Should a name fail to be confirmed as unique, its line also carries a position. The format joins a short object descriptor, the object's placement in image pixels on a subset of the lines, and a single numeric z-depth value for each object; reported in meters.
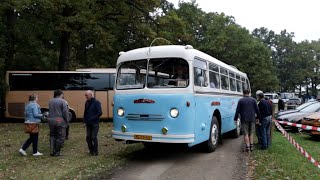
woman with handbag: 7.77
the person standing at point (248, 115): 8.50
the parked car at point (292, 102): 28.01
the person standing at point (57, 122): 7.76
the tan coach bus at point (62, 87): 15.97
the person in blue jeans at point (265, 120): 8.78
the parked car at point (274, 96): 40.63
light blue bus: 7.00
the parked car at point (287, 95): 47.52
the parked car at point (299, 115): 12.79
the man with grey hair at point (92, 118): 7.76
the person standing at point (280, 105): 18.23
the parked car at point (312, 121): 11.04
